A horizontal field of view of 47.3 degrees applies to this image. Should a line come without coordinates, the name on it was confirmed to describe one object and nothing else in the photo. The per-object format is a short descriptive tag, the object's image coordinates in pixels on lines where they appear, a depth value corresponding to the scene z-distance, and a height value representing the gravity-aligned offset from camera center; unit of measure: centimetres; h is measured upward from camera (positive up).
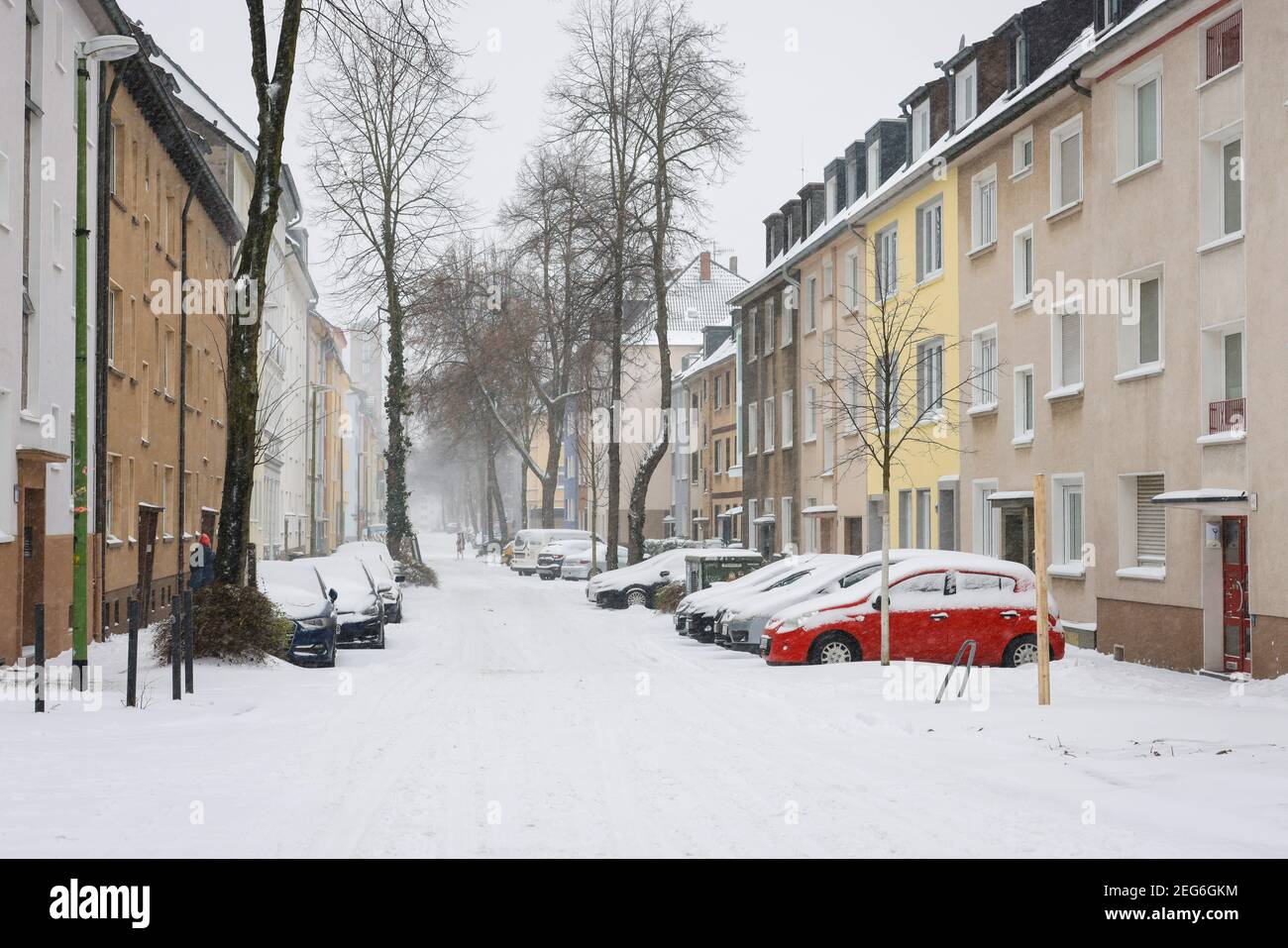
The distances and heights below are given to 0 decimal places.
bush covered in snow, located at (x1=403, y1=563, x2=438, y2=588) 4182 -190
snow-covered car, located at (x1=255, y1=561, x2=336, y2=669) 1967 -134
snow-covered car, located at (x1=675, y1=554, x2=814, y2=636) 2400 -148
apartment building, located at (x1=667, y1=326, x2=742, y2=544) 5428 +246
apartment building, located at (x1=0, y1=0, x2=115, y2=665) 1900 +289
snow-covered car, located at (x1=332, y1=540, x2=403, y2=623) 2880 -128
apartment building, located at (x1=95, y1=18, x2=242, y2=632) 2650 +354
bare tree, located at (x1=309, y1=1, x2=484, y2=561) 4059 +911
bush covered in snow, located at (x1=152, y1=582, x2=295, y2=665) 1795 -147
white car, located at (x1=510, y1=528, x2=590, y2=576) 5522 -142
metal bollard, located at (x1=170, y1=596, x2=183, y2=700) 1405 -137
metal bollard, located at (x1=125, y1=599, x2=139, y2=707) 1300 -137
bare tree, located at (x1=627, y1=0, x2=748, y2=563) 3650 +959
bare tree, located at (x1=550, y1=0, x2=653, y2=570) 3734 +1009
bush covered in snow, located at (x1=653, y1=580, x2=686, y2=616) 3109 -189
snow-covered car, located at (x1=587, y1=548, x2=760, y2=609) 3412 -175
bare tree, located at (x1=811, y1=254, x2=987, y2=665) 2841 +252
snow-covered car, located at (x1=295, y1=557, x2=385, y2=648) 2261 -158
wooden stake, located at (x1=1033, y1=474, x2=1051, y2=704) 1273 -45
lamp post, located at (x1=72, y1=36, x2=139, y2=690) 1461 +158
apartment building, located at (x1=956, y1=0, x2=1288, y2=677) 1742 +265
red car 1855 -140
